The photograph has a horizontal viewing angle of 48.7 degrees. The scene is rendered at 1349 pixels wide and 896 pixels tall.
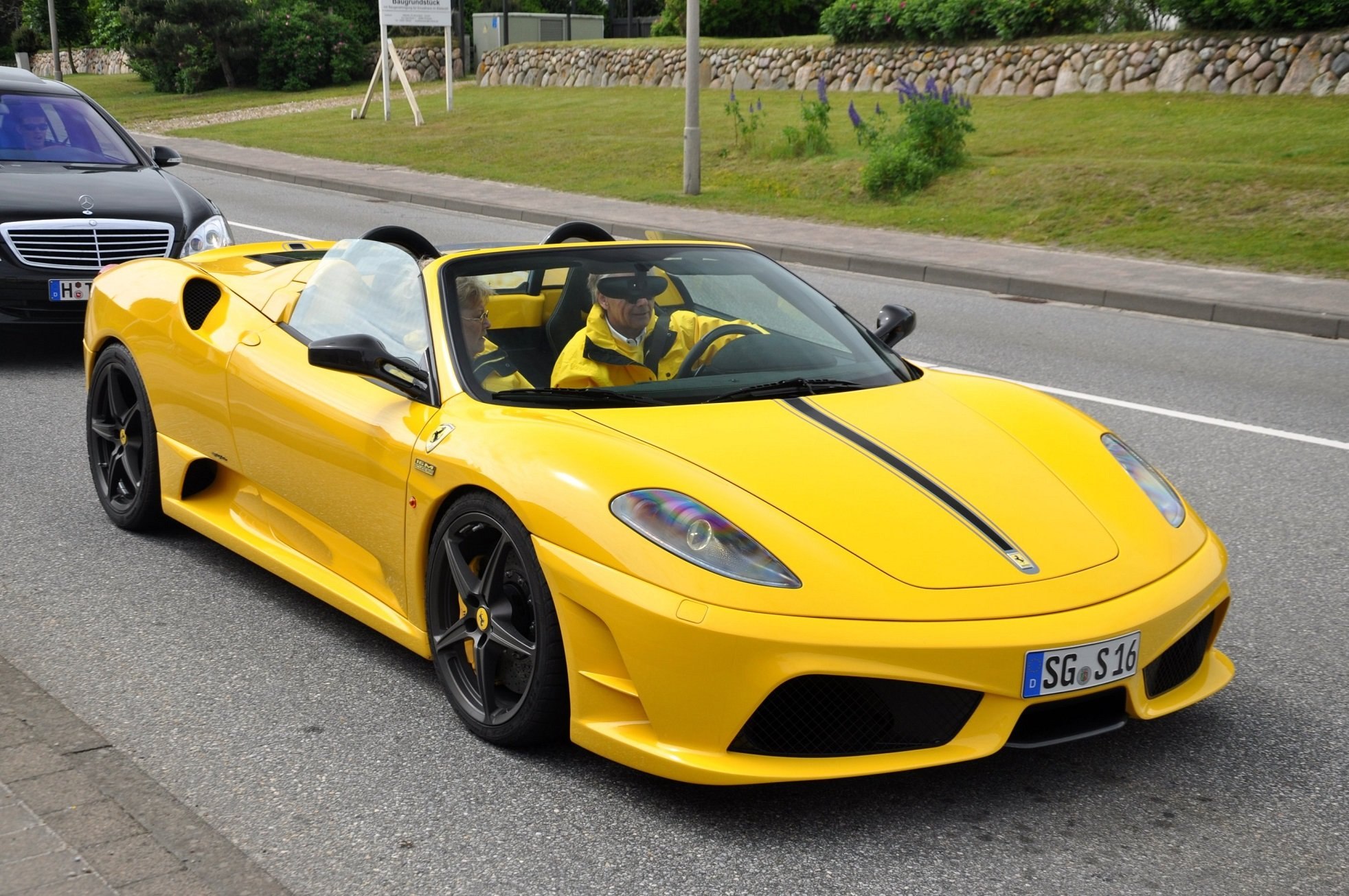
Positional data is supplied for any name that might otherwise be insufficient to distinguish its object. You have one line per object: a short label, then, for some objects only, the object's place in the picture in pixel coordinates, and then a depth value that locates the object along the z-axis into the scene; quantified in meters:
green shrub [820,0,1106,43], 26.11
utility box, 44.00
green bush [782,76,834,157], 21.31
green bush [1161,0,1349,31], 21.22
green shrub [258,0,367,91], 44.47
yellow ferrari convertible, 3.31
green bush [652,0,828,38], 40.47
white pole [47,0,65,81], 46.41
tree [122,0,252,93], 43.97
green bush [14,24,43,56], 61.88
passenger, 4.30
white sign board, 32.72
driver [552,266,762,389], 4.52
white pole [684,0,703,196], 19.11
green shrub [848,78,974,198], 18.75
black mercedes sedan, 8.88
